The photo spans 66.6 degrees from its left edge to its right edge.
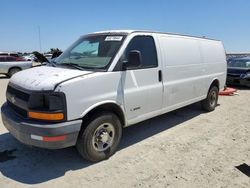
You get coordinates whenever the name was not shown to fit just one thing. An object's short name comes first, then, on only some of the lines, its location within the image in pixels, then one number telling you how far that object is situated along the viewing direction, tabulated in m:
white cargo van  2.63
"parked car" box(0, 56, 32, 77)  12.80
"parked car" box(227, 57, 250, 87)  9.00
